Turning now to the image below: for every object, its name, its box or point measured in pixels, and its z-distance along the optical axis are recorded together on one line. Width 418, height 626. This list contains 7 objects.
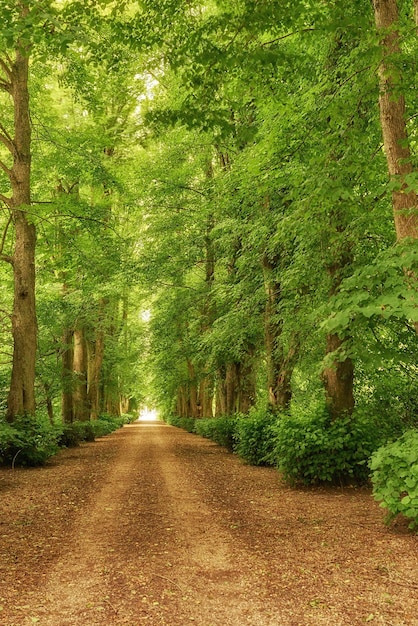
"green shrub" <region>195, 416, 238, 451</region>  16.88
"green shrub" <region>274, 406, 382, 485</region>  8.69
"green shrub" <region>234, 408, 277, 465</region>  12.06
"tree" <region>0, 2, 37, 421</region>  12.82
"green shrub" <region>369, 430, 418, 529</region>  5.27
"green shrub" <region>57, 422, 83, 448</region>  16.78
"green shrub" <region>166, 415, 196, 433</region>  29.66
